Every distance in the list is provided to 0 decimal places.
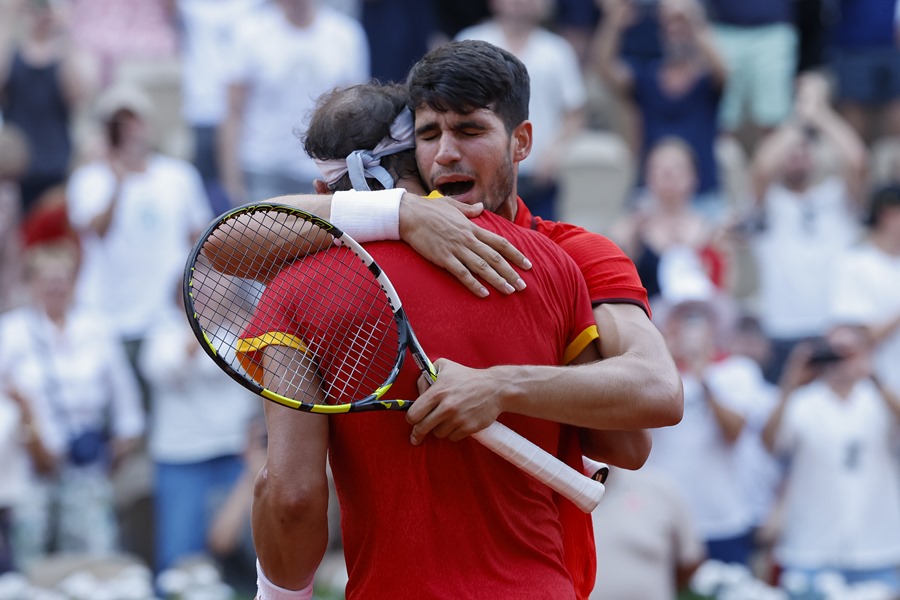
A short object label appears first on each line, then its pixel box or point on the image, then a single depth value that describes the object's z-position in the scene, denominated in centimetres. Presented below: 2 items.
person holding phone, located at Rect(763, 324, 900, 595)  1563
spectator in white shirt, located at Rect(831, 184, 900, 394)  1714
